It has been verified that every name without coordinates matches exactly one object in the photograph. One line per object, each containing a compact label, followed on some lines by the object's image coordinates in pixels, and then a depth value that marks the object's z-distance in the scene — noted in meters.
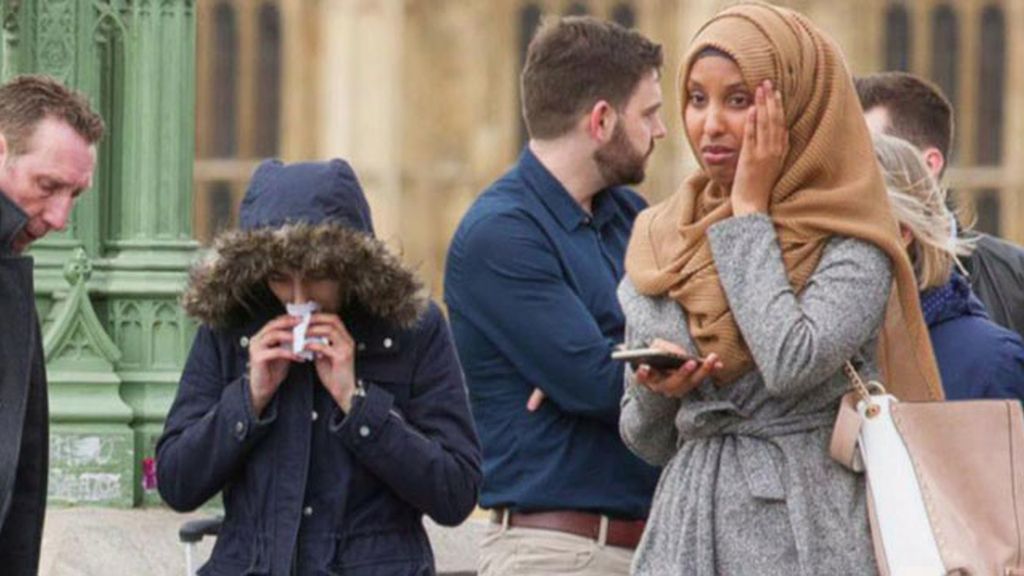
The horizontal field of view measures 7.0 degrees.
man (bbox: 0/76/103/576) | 12.55
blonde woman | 12.95
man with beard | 13.90
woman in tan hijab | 11.91
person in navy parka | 12.68
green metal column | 16.97
